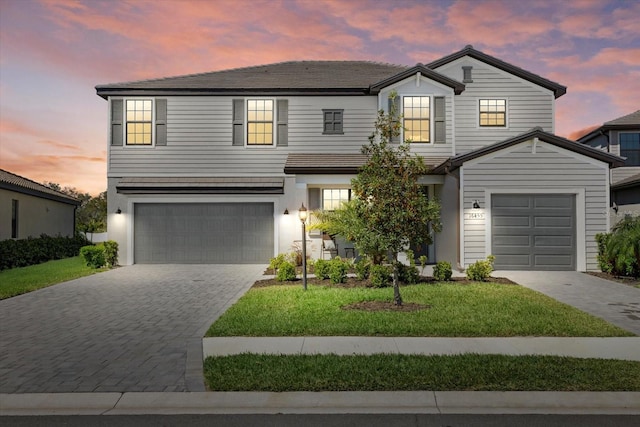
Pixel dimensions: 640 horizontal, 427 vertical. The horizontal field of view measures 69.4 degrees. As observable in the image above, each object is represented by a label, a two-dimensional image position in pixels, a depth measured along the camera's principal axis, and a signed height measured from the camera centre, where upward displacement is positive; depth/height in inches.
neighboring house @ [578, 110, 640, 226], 933.8 +165.0
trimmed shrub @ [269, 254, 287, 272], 596.1 -55.3
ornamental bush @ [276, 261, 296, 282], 538.0 -62.8
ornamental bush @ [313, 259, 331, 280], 542.3 -58.2
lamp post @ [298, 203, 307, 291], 472.8 -26.1
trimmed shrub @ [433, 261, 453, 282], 534.0 -59.9
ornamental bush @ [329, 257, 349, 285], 519.5 -59.4
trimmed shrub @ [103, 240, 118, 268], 715.4 -54.6
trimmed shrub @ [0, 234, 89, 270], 741.7 -59.9
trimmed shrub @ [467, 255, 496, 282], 531.5 -57.3
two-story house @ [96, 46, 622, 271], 746.8 +131.7
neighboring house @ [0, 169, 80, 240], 852.0 +16.2
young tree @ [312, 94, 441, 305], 401.4 +15.0
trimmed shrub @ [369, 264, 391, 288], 491.8 -59.9
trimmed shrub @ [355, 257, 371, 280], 531.2 -56.1
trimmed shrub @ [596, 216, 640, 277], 553.6 -33.7
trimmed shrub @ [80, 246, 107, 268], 701.3 -58.2
